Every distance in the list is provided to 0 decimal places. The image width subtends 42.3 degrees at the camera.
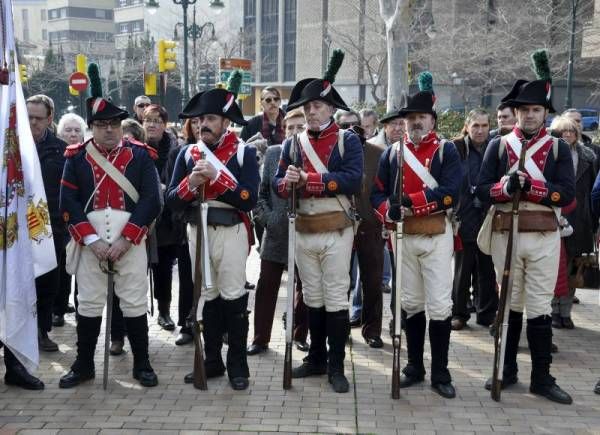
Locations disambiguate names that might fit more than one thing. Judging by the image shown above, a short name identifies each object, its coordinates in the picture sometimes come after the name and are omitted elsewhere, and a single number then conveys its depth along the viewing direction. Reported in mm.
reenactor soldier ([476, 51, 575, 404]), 5488
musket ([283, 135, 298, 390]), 5590
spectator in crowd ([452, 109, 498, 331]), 7281
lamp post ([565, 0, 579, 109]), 23538
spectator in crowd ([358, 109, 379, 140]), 8594
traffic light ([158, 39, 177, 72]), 22016
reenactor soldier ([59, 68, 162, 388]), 5695
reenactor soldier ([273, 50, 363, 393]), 5668
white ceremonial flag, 5496
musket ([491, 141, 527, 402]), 5406
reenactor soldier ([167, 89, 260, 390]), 5656
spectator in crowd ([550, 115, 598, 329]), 7258
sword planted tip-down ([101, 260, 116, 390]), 5707
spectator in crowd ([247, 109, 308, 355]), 6613
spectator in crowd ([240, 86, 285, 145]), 8414
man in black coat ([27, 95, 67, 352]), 6570
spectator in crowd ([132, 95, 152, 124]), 8597
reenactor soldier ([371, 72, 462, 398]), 5531
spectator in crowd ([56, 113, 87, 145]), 7648
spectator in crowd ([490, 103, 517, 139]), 7188
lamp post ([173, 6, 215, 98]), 28531
